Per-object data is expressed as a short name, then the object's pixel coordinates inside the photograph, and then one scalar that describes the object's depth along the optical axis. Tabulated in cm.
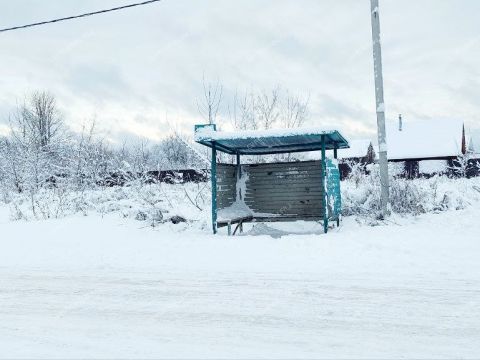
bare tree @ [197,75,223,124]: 1672
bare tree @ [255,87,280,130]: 1861
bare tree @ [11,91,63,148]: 5121
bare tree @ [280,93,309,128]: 1914
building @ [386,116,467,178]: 3897
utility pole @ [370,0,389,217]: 980
